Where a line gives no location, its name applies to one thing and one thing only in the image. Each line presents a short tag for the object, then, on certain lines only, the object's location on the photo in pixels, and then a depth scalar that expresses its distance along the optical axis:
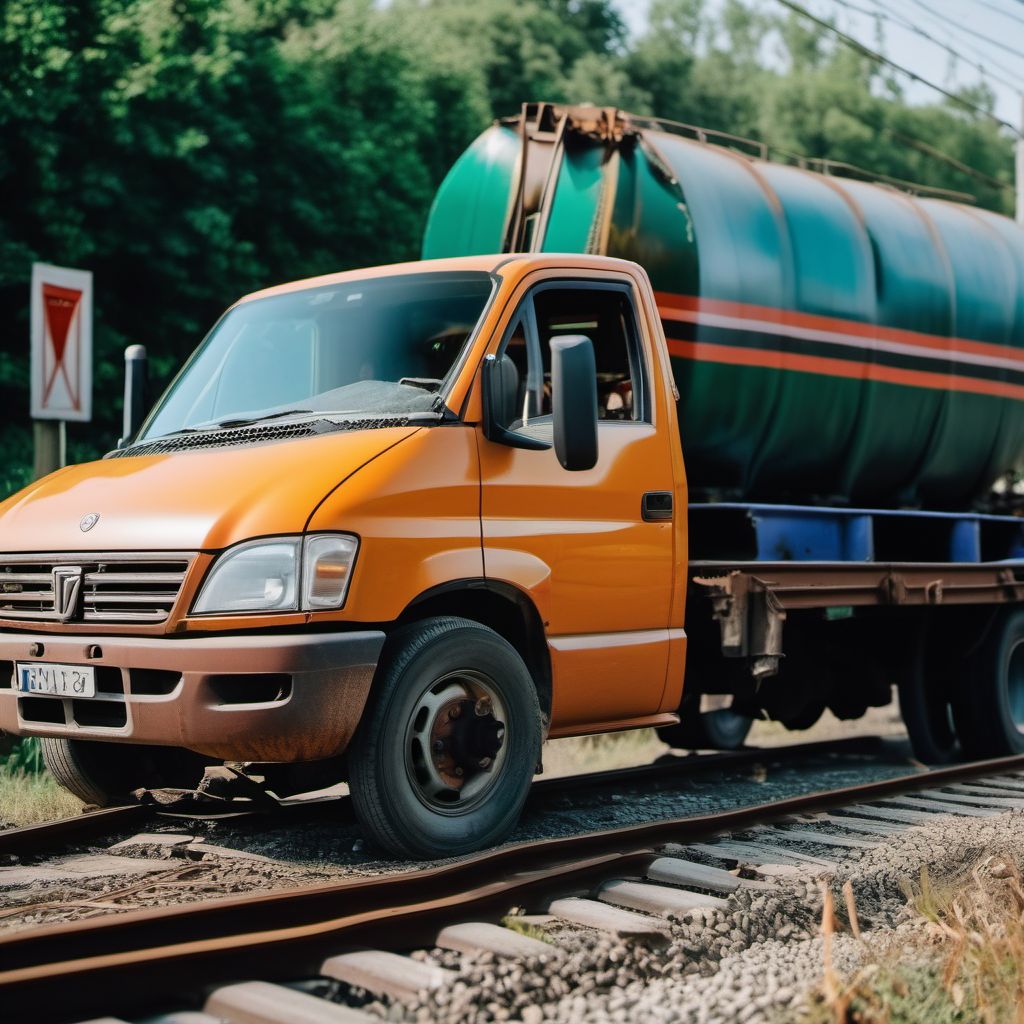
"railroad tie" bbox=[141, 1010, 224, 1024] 3.55
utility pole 17.27
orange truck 4.95
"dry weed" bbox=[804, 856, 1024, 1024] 3.66
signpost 8.15
